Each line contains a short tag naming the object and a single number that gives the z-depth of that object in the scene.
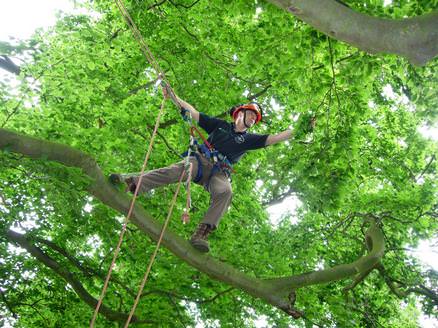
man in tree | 4.72
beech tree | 4.72
